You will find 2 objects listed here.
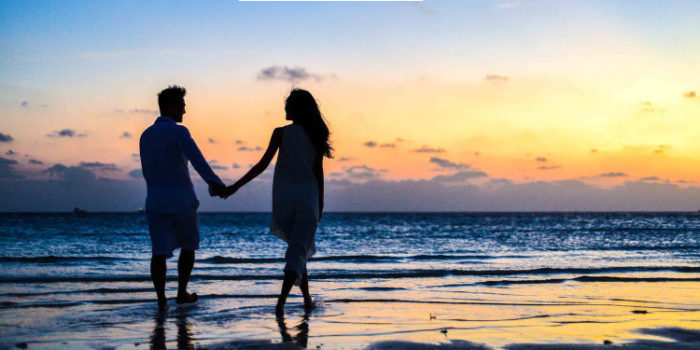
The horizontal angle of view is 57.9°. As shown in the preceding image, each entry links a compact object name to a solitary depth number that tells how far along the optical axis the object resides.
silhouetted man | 5.68
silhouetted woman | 5.71
